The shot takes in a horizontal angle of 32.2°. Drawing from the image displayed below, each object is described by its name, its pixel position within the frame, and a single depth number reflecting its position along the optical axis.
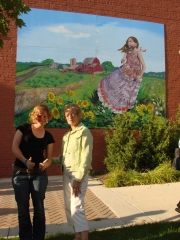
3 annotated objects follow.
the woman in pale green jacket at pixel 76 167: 3.72
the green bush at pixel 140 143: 9.05
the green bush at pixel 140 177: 7.98
